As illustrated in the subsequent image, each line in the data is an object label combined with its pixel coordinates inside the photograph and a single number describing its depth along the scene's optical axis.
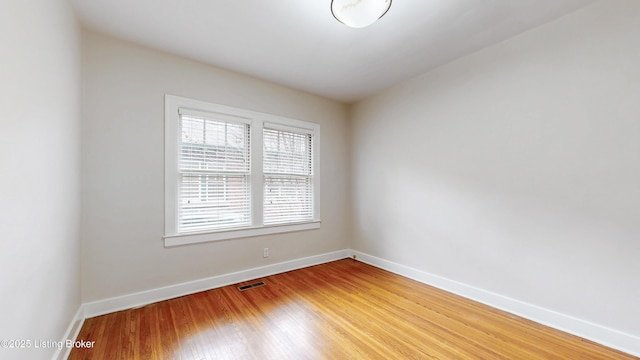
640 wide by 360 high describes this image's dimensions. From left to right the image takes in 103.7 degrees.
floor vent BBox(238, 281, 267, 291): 3.03
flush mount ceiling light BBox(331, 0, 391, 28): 1.80
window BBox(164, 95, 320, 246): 2.85
